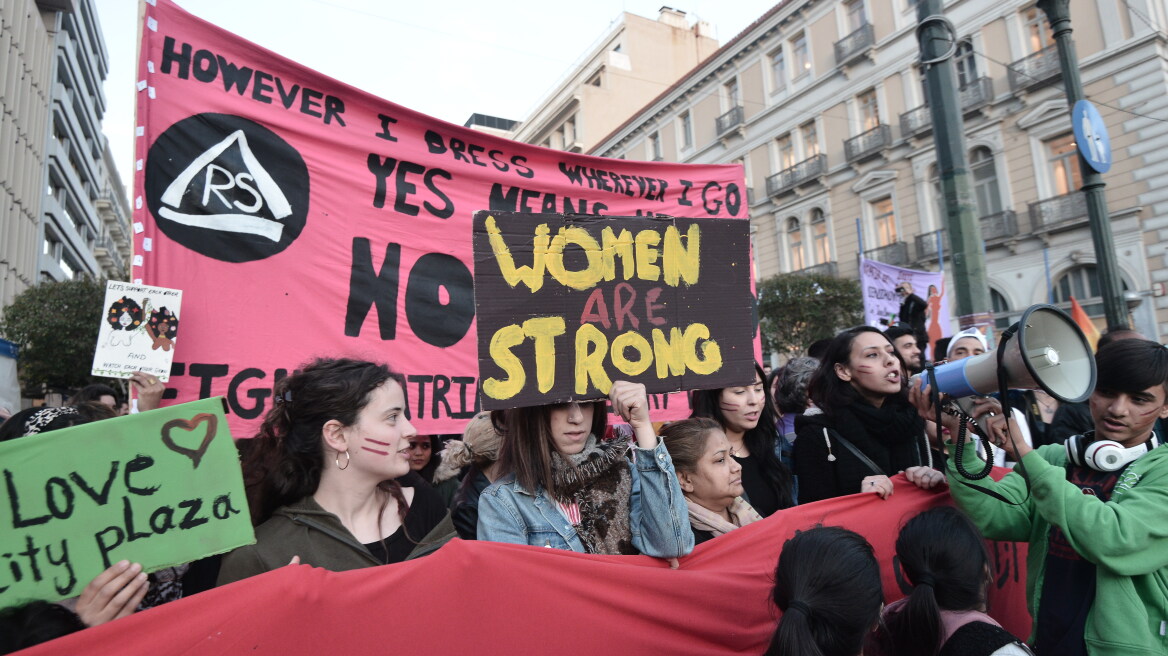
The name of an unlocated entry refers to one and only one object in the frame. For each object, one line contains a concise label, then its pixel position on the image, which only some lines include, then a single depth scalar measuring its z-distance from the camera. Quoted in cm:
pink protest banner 267
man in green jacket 181
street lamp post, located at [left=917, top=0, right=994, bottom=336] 476
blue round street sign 520
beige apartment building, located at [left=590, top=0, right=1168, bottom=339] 1617
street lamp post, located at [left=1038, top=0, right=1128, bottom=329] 513
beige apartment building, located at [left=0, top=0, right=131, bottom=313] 2288
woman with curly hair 197
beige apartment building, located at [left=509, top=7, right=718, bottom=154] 3612
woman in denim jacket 203
